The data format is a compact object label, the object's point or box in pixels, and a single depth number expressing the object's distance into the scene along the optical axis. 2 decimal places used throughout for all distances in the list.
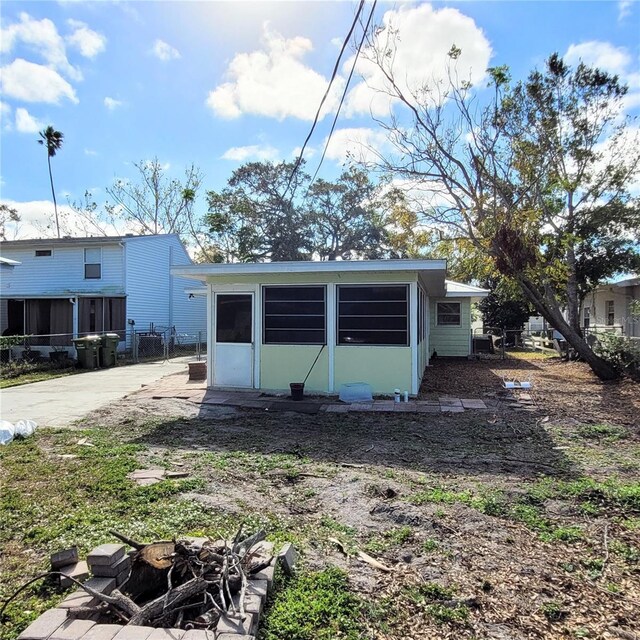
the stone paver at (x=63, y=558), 2.61
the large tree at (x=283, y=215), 26.47
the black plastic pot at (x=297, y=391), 8.52
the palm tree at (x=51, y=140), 27.03
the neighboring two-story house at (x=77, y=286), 17.69
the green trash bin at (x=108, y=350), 14.73
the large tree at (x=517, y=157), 11.15
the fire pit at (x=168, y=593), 2.00
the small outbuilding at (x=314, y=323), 8.61
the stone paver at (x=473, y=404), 7.78
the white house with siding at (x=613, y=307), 17.08
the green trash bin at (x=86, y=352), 14.17
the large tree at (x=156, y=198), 27.92
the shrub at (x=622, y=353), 10.79
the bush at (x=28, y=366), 12.66
